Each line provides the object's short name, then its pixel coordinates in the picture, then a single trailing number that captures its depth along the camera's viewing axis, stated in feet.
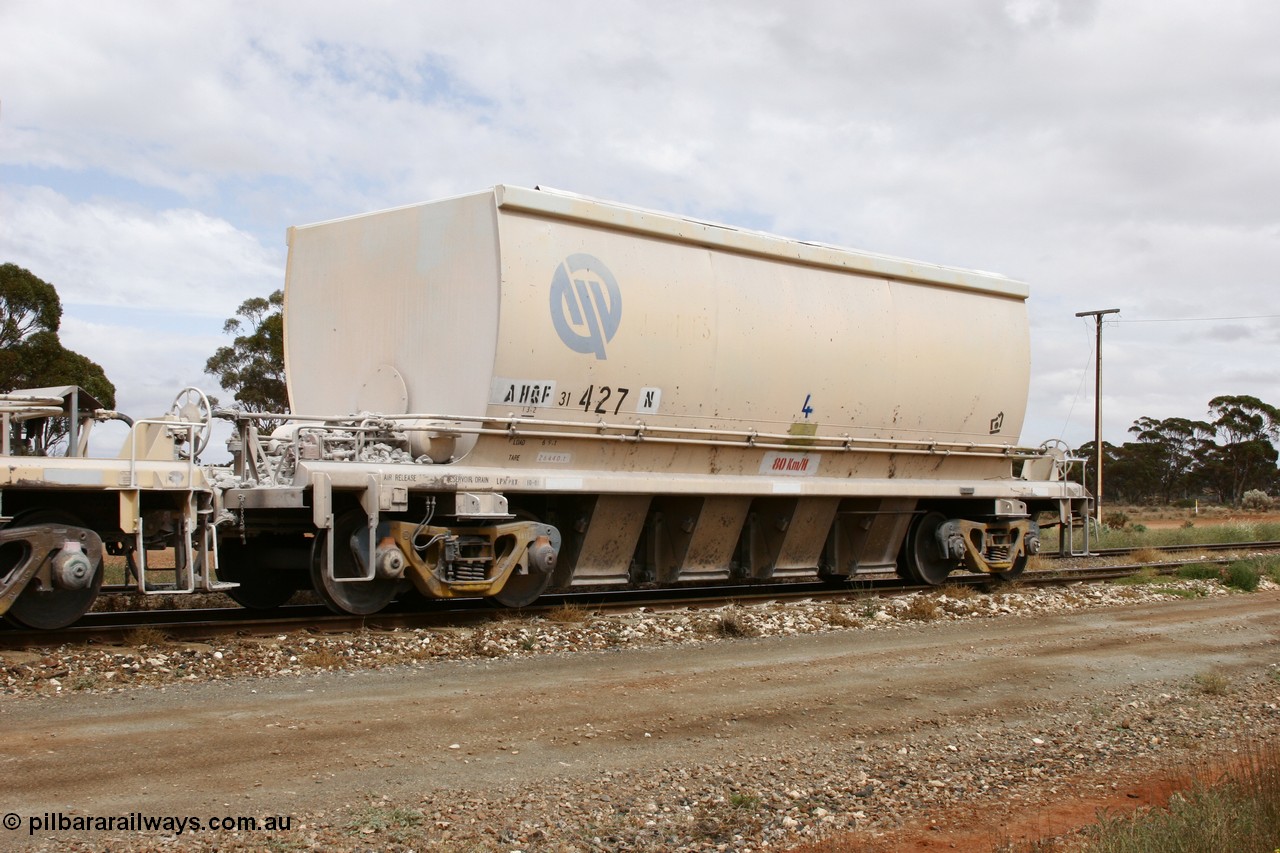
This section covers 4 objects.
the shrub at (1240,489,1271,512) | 197.16
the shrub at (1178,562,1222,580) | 56.59
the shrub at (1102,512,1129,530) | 130.95
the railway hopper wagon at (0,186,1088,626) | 33.09
